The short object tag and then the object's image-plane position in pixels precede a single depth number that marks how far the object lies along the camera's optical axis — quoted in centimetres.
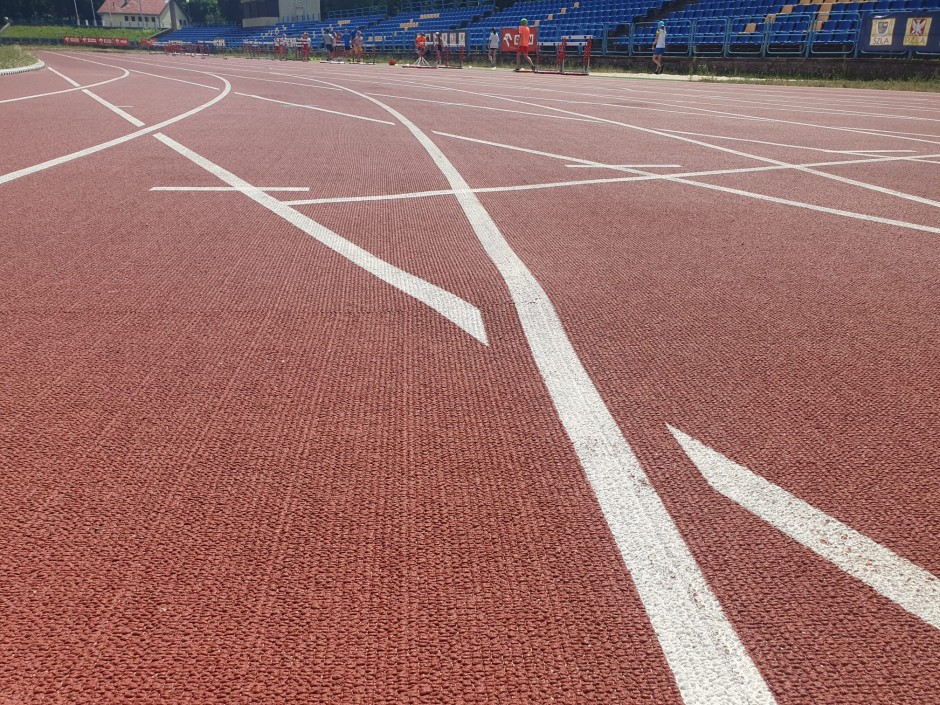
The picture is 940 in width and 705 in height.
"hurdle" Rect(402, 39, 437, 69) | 3700
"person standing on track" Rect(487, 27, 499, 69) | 3394
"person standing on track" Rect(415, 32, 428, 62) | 3678
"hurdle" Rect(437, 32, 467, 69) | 3906
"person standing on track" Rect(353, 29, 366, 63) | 4480
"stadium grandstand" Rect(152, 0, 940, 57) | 2181
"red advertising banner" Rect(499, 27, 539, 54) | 3444
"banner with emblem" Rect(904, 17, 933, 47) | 1956
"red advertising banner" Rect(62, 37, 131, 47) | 8944
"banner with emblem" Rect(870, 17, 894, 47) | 2036
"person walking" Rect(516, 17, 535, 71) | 3073
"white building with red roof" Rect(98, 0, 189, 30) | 12181
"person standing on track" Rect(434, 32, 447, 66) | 3928
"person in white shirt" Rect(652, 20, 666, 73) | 2594
